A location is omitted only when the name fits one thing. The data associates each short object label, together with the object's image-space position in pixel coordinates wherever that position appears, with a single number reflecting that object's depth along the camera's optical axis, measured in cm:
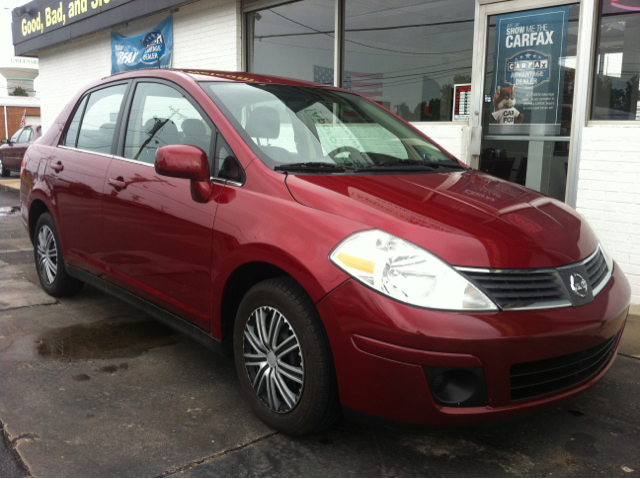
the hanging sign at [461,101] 616
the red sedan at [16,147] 1590
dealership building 504
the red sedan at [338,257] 225
